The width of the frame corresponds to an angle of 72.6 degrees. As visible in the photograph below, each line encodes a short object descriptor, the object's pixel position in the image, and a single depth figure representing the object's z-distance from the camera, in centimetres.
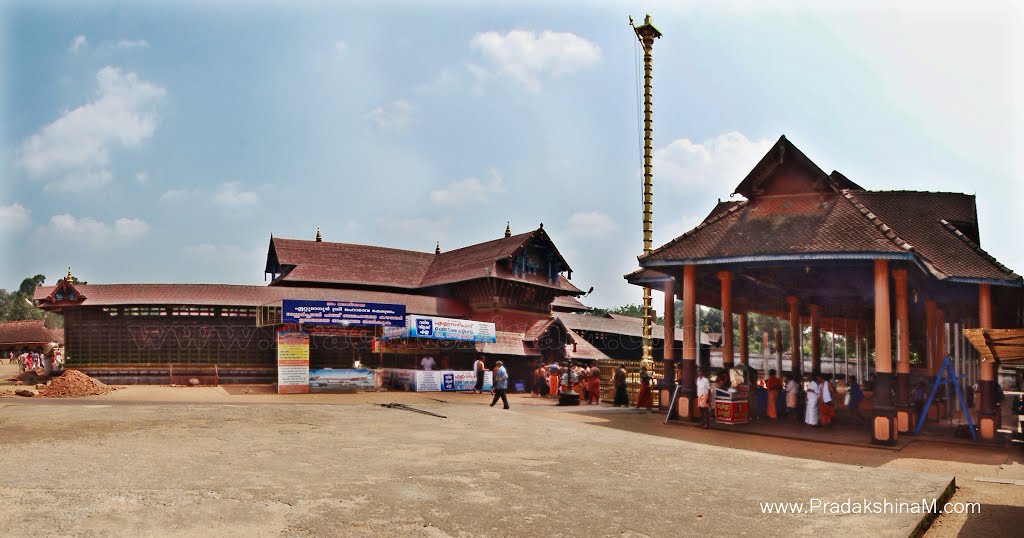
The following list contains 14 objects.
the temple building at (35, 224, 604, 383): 2767
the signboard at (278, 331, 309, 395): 2482
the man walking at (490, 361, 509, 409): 2066
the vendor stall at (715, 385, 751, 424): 1805
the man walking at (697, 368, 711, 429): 1756
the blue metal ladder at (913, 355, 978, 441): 1548
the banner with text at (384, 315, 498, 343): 2686
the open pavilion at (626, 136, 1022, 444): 1584
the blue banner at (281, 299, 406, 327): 2441
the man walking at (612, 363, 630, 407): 2423
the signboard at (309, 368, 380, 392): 2559
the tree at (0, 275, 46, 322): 8424
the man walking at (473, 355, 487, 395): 2831
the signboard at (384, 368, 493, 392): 2744
